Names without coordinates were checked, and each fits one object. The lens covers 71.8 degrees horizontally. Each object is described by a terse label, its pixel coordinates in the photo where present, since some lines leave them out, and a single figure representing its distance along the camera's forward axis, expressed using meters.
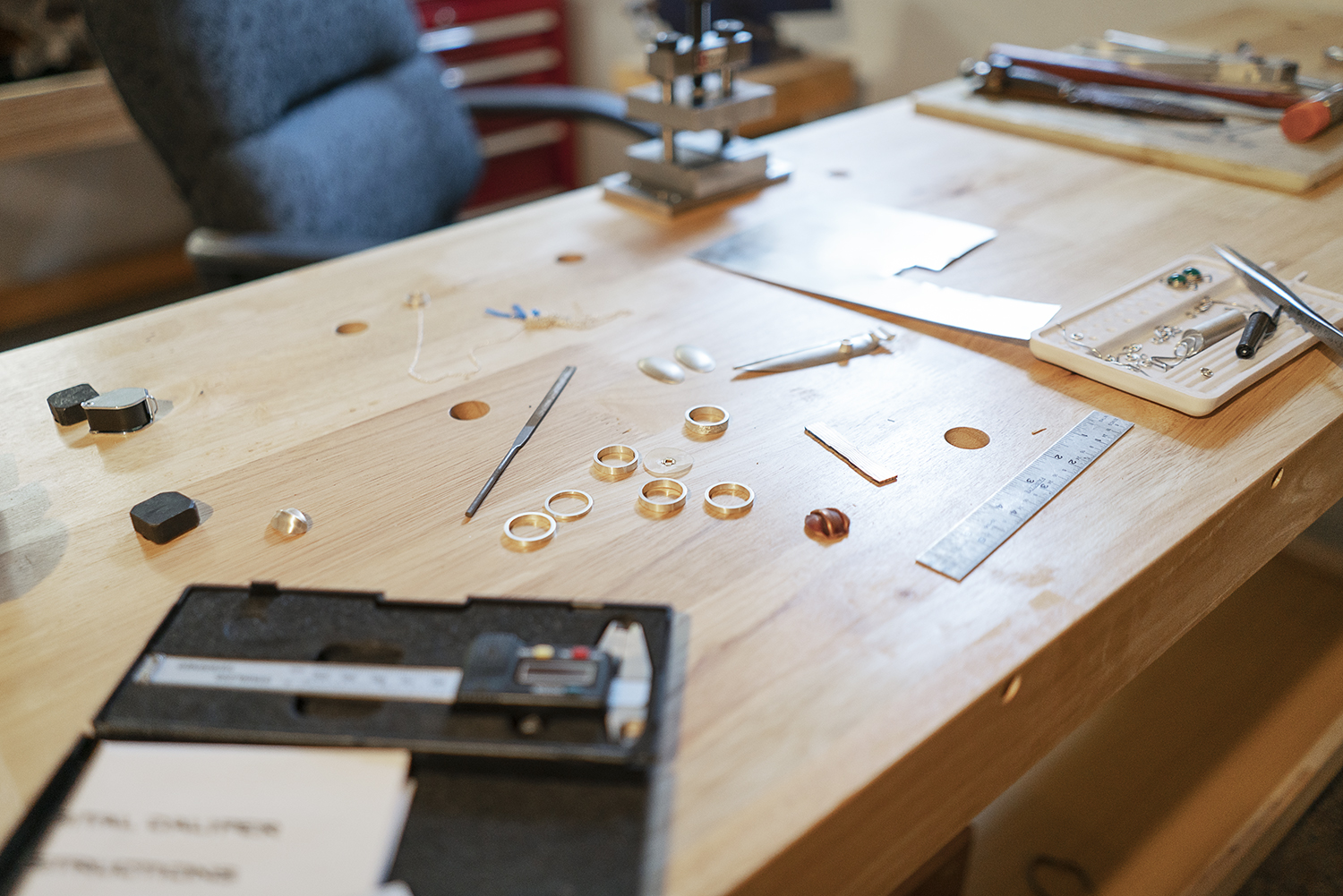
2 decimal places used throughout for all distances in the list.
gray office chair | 1.05
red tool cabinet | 2.66
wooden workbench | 0.51
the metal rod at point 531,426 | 0.67
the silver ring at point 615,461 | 0.69
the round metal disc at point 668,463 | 0.69
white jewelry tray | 0.75
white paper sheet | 0.43
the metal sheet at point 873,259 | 0.88
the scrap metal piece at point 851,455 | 0.68
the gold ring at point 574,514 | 0.65
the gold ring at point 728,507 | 0.65
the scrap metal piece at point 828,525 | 0.62
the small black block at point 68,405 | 0.76
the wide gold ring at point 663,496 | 0.65
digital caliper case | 0.44
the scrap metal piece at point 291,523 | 0.64
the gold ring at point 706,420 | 0.73
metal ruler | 0.60
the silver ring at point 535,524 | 0.62
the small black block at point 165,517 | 0.63
